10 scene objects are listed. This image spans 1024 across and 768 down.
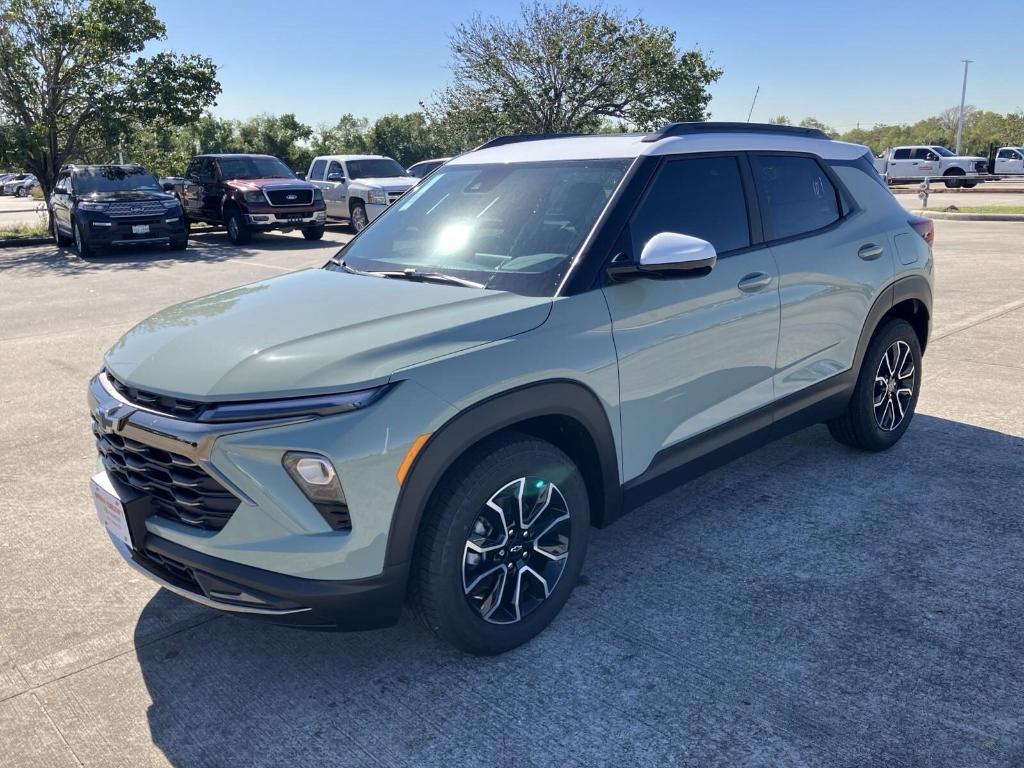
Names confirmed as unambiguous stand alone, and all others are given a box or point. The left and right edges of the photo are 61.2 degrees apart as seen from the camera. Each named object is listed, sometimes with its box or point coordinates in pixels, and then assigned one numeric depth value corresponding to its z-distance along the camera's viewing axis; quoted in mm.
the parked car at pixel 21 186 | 56281
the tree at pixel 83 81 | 18531
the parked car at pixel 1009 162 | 43000
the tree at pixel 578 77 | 28094
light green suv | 2568
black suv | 15750
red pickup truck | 17469
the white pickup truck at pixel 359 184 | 19109
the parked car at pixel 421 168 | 21266
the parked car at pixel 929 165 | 36938
